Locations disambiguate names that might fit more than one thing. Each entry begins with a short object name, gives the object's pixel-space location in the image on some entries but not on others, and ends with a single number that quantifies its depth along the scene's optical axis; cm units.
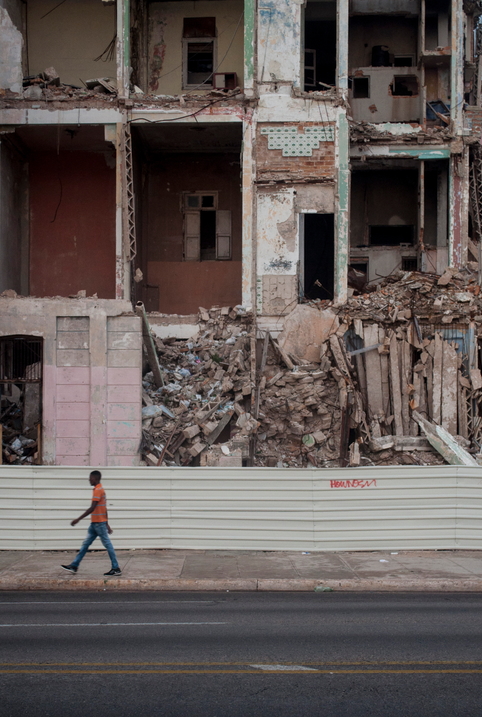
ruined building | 1725
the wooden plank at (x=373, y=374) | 1889
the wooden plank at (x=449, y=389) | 1875
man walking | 1058
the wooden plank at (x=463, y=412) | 1872
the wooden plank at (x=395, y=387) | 1852
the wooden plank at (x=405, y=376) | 1864
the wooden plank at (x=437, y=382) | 1877
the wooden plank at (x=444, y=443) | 1698
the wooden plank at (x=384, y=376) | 1889
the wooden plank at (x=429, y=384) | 1883
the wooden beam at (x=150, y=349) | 1755
